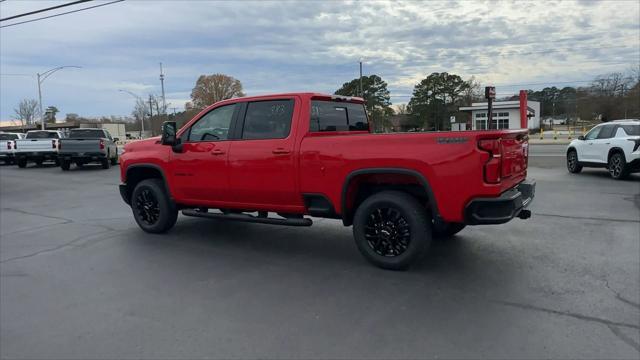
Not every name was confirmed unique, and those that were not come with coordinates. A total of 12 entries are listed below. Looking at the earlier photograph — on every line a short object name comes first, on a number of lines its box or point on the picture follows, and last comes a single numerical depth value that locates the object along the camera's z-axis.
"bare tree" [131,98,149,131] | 87.12
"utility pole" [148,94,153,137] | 83.18
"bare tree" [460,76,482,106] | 61.75
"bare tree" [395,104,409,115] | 63.96
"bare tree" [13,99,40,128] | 92.75
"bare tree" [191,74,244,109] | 88.69
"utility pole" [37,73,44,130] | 44.79
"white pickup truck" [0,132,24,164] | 23.47
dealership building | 47.75
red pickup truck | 4.65
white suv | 12.48
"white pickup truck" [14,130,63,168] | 22.55
